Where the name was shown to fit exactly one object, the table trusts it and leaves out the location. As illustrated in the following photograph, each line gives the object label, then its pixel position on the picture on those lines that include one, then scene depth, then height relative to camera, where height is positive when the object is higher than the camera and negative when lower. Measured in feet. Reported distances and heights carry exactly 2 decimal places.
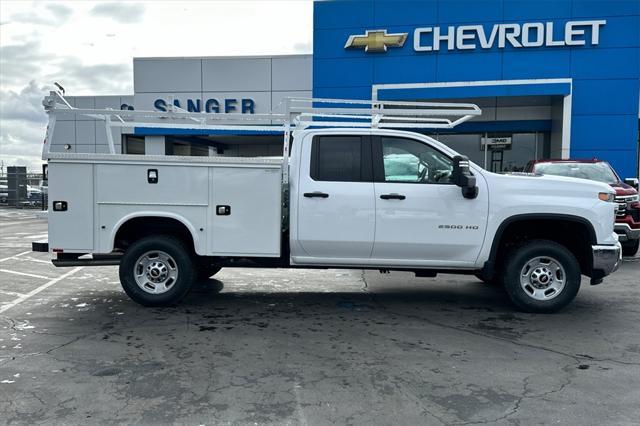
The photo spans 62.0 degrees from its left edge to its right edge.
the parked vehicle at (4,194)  103.03 -1.09
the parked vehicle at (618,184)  31.19 +0.68
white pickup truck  20.25 -0.82
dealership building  55.36 +13.66
